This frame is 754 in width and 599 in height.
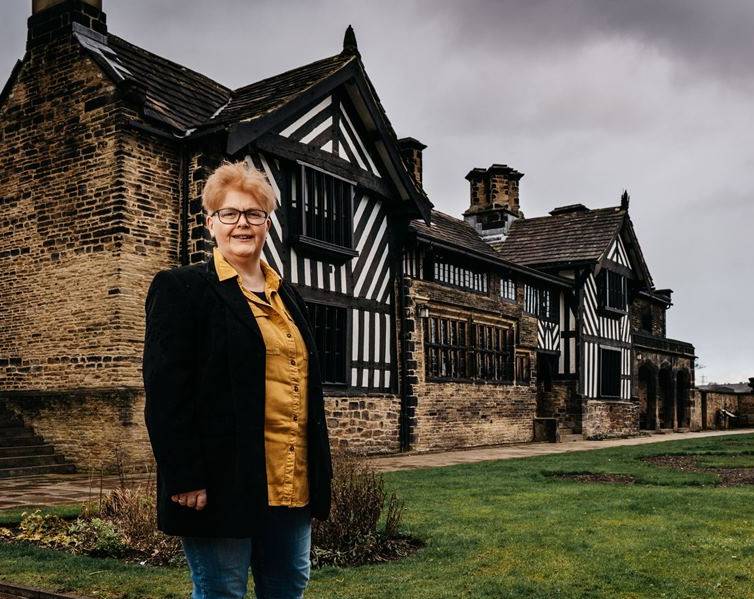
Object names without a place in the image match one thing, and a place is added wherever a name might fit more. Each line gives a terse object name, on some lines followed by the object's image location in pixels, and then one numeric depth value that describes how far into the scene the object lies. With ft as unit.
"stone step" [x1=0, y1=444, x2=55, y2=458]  40.83
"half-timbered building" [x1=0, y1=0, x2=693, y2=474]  42.14
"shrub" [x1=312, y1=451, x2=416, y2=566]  19.72
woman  8.63
